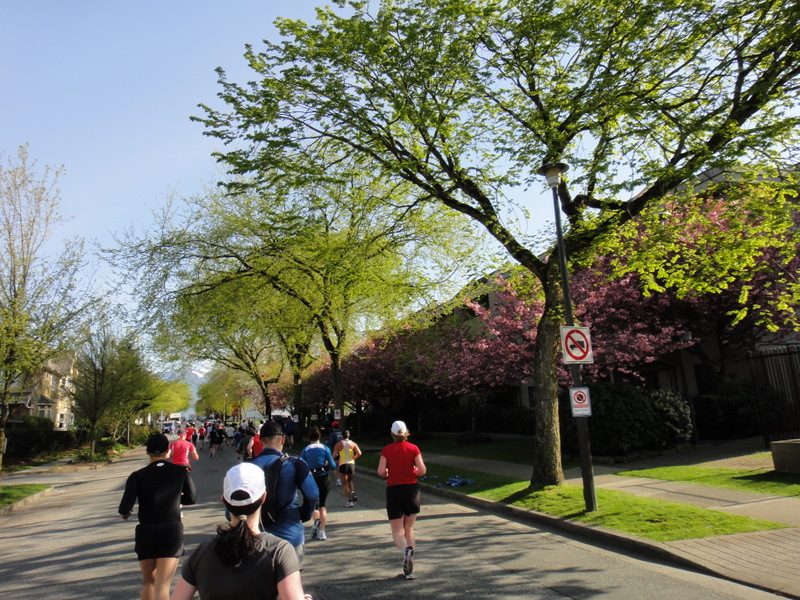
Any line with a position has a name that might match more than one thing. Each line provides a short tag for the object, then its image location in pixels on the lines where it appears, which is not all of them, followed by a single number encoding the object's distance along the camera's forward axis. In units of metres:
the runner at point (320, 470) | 8.28
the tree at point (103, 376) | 28.97
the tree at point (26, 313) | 16.66
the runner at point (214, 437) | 28.52
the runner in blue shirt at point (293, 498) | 4.55
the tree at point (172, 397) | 47.70
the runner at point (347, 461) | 11.10
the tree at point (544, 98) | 9.35
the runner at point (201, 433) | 42.00
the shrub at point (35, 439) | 29.08
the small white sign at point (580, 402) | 9.50
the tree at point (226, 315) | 19.59
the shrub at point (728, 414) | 16.81
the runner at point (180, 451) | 9.78
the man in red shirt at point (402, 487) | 6.42
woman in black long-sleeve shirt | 4.87
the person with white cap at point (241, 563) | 2.37
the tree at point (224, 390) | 57.36
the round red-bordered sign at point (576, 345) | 9.65
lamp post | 9.07
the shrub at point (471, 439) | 24.12
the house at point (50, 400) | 20.09
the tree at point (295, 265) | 15.67
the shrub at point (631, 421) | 14.64
